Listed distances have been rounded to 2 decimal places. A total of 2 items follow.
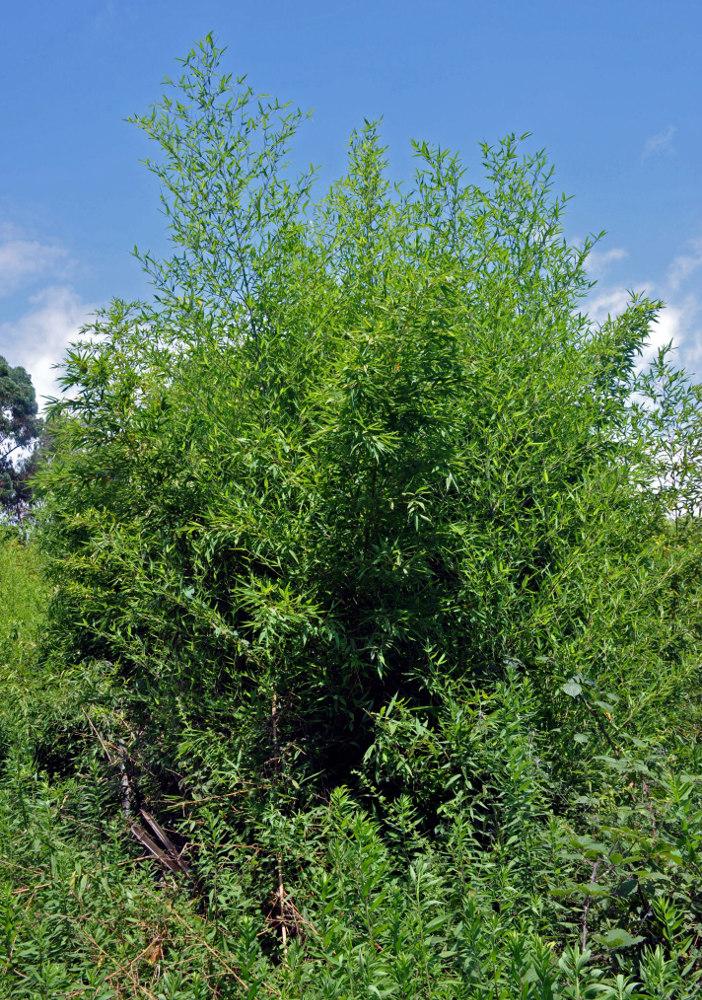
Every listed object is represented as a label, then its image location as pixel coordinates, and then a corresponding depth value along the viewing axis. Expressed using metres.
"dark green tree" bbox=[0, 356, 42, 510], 28.11
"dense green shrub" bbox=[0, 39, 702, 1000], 2.29
